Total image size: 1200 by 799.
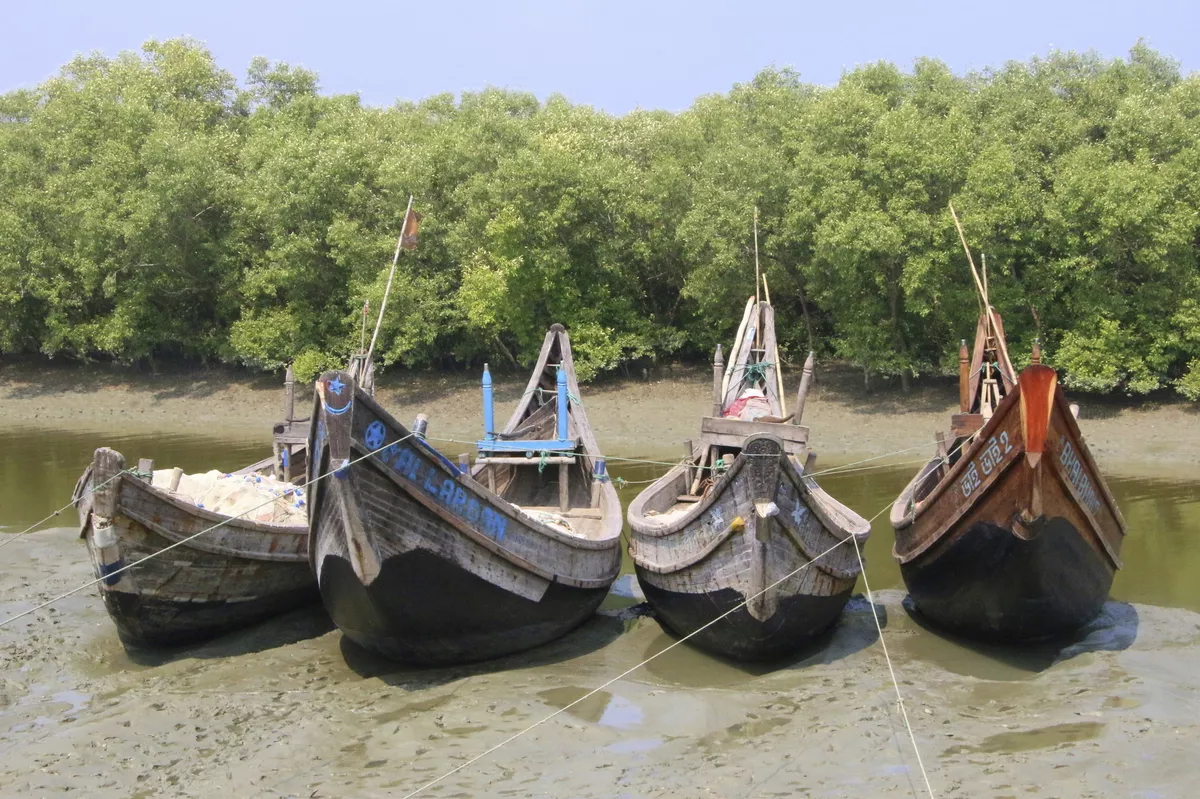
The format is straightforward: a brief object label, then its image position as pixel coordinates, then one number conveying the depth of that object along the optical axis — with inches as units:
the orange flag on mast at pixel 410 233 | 466.8
